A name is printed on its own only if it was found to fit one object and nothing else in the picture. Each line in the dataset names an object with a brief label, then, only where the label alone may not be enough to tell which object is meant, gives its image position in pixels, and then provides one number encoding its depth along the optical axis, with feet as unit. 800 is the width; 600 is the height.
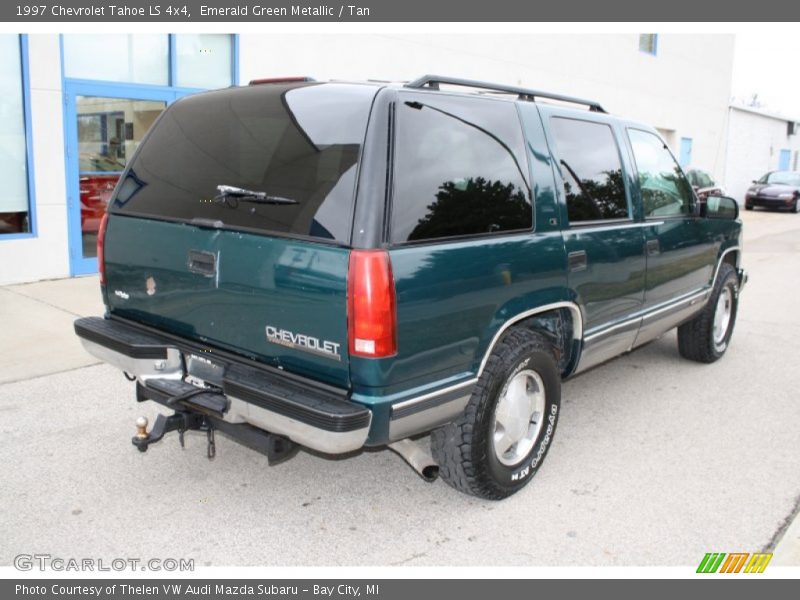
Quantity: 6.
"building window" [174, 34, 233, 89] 32.32
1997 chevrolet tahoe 9.79
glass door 29.09
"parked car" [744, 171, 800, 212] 82.79
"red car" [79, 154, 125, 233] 29.99
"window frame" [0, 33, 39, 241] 27.25
